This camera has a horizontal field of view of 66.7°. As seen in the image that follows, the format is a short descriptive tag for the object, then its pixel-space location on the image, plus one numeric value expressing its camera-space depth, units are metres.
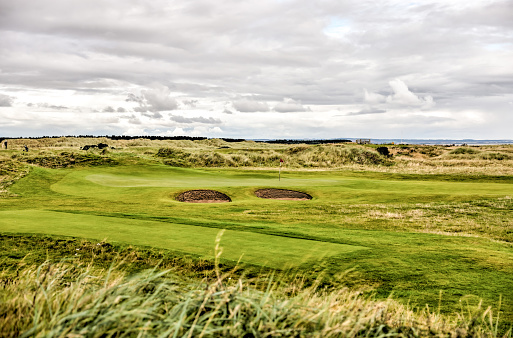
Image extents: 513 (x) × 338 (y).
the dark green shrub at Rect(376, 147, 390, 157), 79.21
